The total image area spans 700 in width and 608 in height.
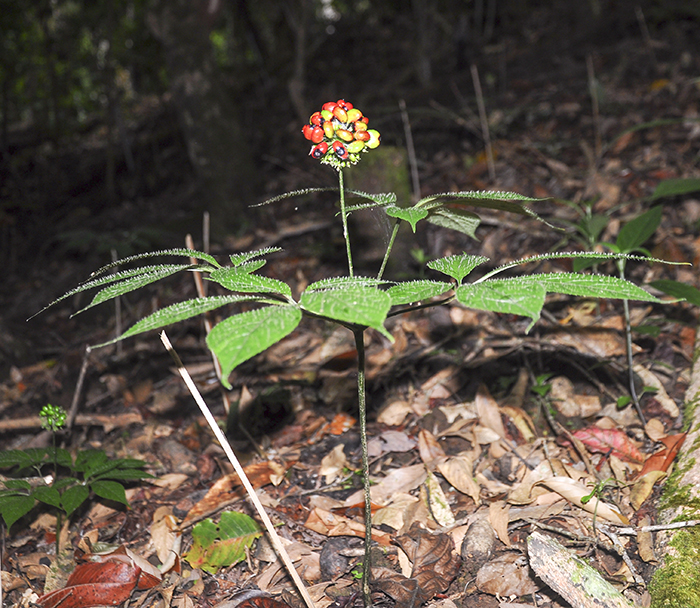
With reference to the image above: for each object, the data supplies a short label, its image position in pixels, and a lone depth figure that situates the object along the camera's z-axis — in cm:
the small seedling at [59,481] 152
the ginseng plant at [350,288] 79
